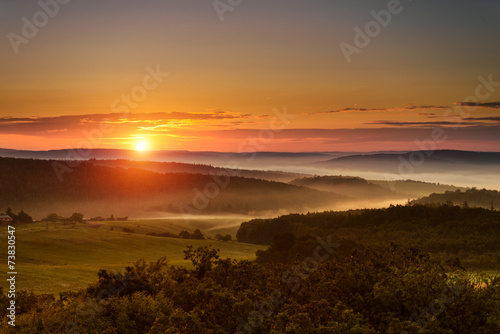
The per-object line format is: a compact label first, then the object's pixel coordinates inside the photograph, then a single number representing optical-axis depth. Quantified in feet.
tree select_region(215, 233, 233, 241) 576.28
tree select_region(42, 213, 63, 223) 555.28
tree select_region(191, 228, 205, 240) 576.20
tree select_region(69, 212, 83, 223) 604.82
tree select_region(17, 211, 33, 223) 537.20
